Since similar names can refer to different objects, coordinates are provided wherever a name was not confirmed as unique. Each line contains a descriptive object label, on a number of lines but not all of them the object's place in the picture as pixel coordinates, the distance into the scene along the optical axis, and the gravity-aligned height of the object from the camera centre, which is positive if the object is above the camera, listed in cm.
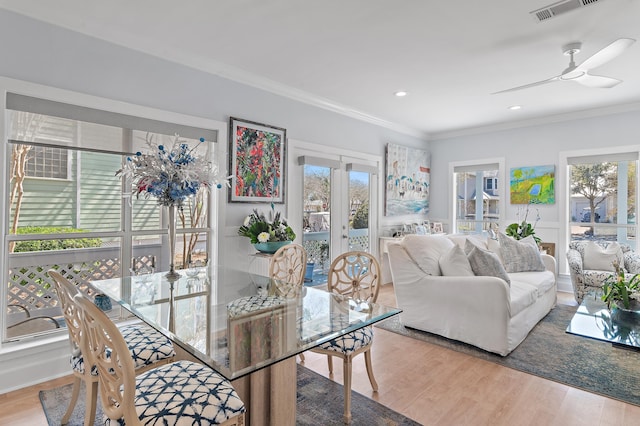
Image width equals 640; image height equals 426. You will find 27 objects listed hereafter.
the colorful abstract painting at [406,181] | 564 +54
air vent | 228 +137
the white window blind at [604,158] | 470 +78
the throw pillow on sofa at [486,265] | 311 -45
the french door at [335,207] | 444 +8
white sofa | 288 -76
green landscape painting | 525 +45
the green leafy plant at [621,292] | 264 -59
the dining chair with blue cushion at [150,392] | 112 -67
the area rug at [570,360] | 241 -115
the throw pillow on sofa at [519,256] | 400 -48
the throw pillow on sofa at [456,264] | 319 -46
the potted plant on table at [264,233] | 350 -21
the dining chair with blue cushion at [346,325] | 201 -58
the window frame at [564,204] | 513 +15
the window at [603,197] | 476 +25
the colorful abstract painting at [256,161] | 362 +54
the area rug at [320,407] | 203 -119
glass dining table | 130 -50
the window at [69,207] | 252 +3
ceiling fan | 246 +117
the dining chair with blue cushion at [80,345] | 164 -73
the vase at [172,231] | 230 -13
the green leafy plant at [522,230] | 508 -23
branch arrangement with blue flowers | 217 +24
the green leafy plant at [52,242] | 256 -24
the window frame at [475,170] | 572 +63
